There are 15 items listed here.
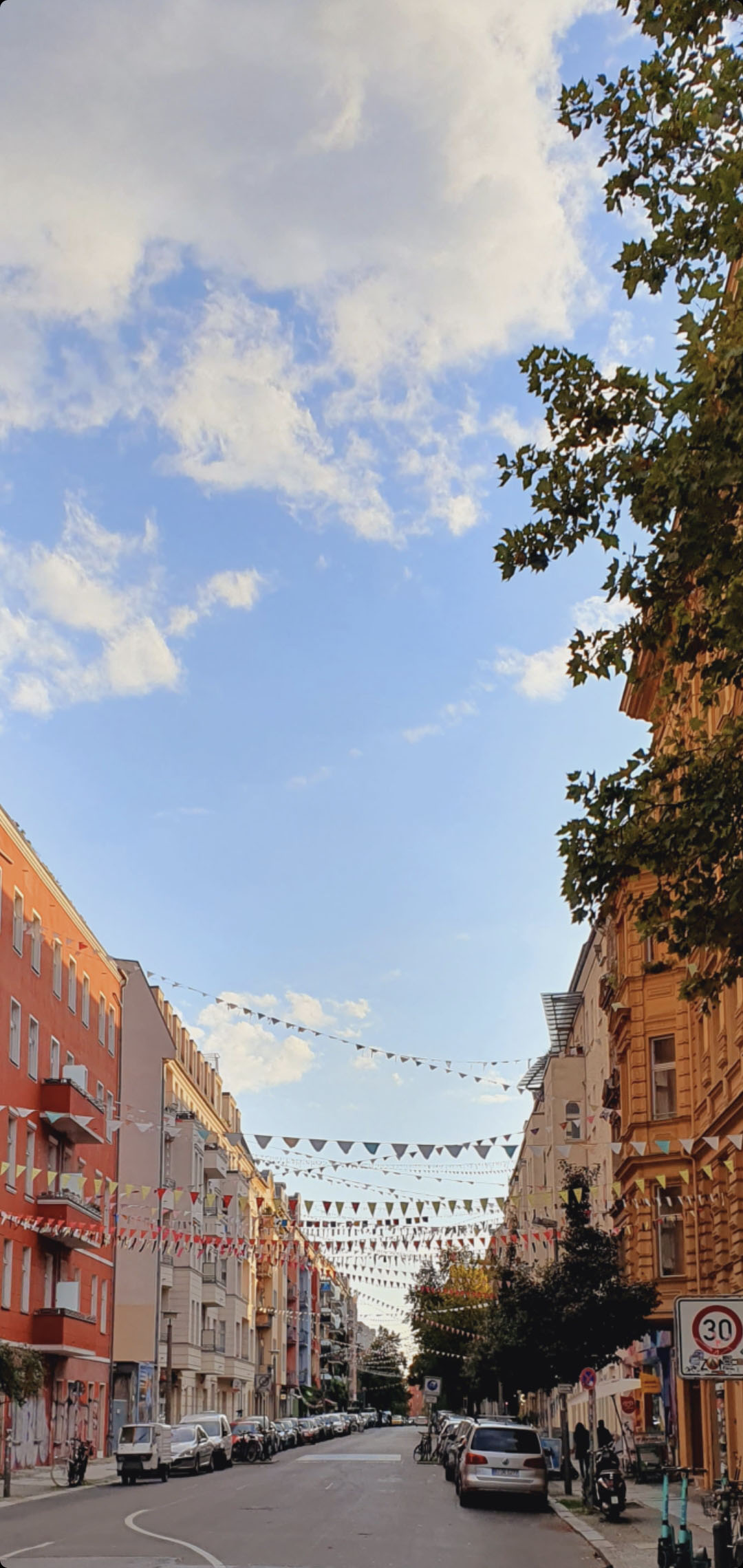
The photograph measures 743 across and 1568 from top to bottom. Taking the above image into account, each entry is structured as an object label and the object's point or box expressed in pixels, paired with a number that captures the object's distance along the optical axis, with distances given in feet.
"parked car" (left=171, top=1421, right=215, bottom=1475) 141.79
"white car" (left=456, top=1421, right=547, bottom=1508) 97.60
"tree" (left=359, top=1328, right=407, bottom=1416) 651.66
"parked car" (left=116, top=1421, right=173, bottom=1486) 131.13
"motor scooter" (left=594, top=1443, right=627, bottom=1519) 86.22
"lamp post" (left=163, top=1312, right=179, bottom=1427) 203.11
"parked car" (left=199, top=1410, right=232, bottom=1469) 156.35
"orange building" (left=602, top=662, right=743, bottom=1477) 98.22
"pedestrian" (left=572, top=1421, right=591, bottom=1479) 117.80
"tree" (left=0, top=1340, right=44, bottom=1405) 106.93
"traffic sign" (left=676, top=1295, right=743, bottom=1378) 45.91
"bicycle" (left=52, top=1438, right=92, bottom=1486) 125.18
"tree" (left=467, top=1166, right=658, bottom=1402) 107.76
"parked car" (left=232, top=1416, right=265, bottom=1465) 176.76
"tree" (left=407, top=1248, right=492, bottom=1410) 292.81
